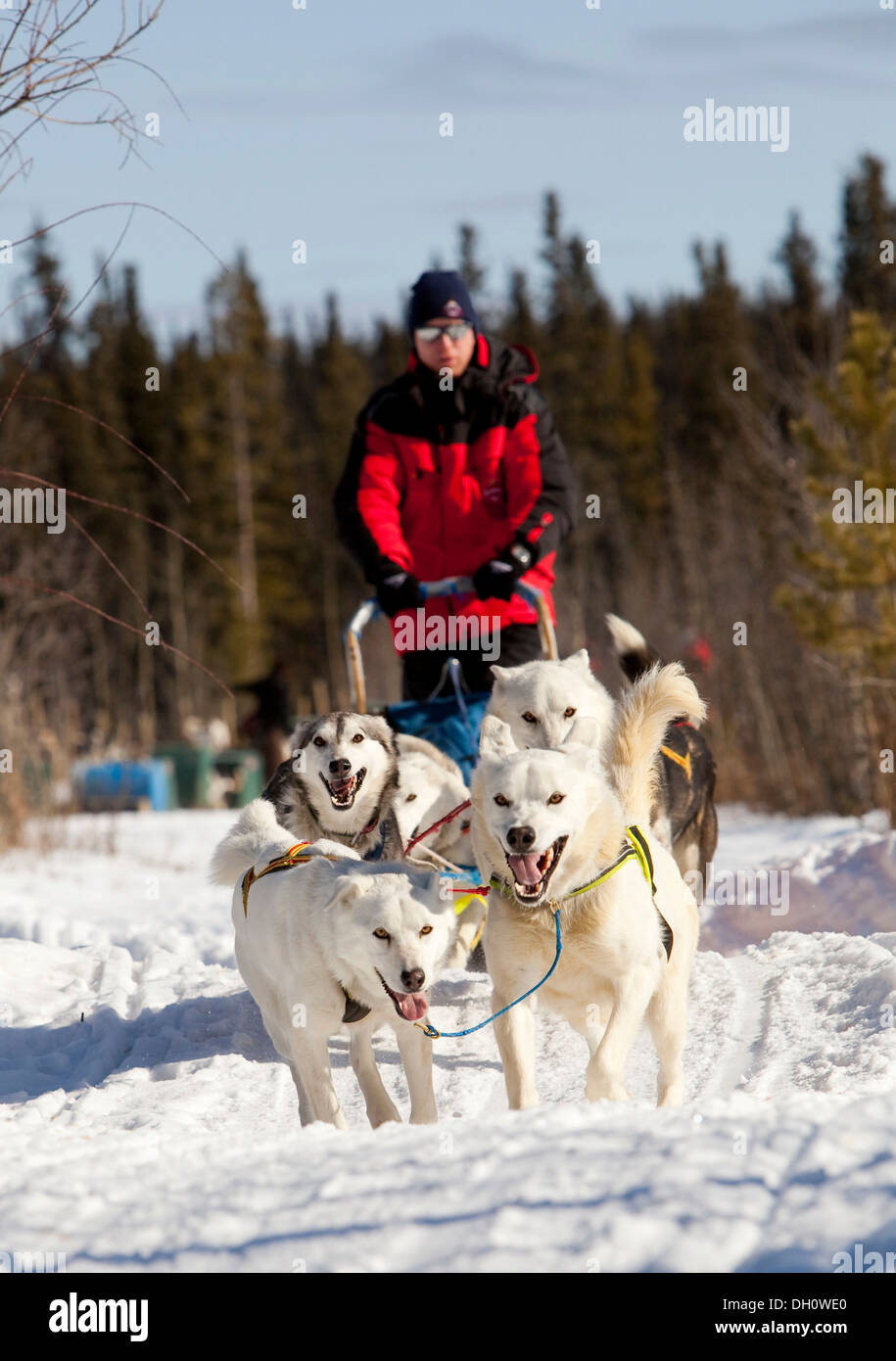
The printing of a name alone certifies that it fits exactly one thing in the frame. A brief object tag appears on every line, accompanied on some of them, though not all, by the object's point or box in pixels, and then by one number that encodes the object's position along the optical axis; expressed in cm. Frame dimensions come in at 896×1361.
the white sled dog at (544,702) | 916
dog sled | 1055
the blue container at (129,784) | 2924
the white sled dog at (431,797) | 1011
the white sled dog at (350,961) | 704
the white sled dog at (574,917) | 696
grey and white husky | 931
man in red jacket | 1060
